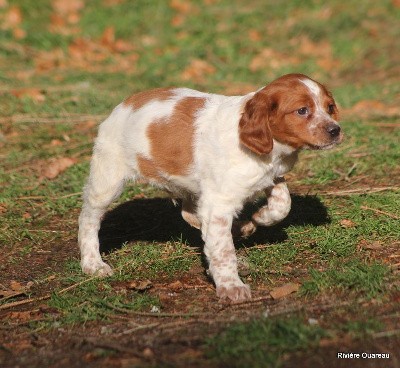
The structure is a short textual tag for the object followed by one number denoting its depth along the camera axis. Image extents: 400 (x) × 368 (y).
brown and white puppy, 10.05
